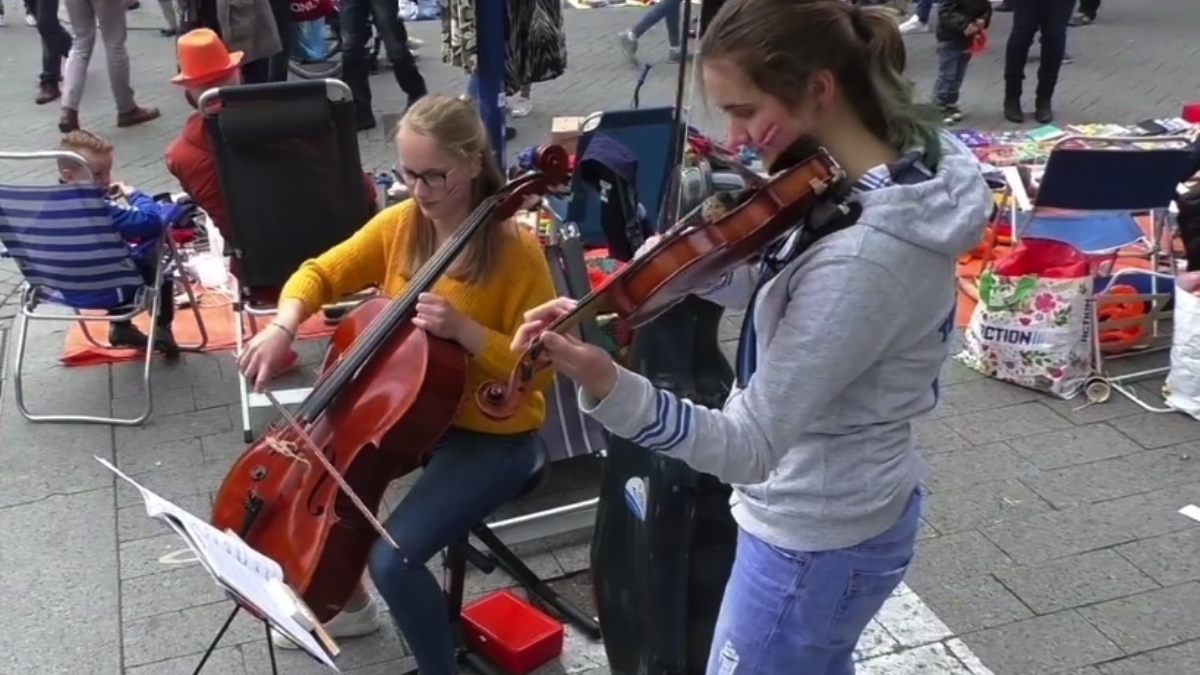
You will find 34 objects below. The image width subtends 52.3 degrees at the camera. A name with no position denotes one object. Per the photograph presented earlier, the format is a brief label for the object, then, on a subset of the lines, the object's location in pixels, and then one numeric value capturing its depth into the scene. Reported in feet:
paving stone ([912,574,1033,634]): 9.61
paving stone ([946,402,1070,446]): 12.49
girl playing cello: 7.75
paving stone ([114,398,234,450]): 12.71
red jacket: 12.97
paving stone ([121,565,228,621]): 9.96
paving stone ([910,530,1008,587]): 10.20
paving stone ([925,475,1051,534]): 10.94
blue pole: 12.80
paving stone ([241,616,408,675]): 9.25
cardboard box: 12.97
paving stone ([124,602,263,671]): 9.42
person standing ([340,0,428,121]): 22.22
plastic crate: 9.00
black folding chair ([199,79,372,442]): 12.60
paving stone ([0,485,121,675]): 9.45
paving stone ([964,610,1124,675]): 9.10
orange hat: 14.51
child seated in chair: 13.17
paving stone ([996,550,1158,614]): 9.83
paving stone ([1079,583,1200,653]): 9.33
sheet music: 5.74
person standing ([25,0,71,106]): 24.95
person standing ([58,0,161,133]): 22.39
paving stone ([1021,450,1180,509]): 11.30
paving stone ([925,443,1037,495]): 11.60
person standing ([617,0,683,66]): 26.78
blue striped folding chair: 12.44
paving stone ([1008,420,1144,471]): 11.98
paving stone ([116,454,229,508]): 11.65
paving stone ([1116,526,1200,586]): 10.12
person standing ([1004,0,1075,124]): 21.85
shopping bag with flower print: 13.19
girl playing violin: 4.78
